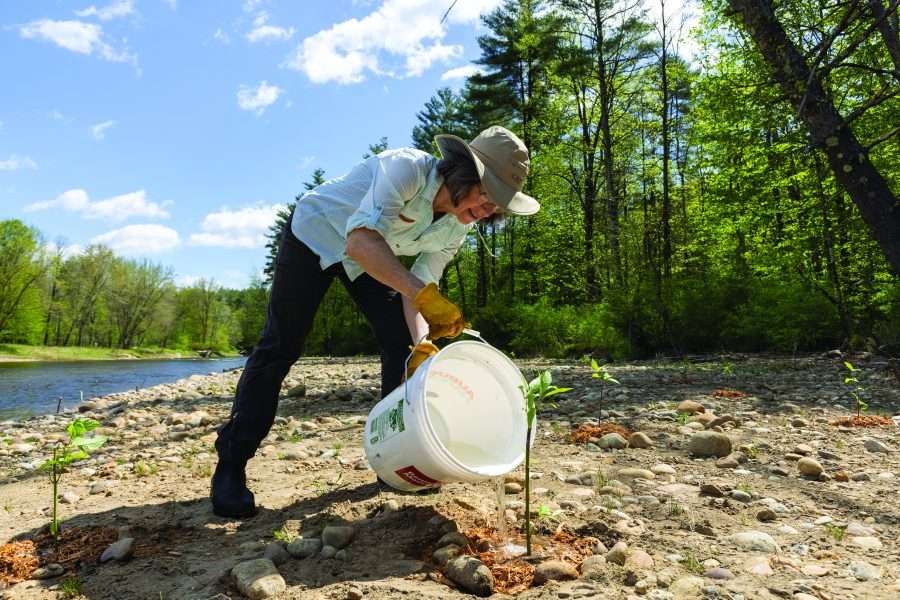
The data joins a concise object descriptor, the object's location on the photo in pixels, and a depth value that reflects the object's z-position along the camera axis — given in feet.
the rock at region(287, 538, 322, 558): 6.91
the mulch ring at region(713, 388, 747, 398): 18.30
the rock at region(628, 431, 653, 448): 11.78
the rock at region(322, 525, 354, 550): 7.14
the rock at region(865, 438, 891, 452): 11.25
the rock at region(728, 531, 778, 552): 6.68
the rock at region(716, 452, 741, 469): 10.25
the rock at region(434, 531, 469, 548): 6.81
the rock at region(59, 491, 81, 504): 9.77
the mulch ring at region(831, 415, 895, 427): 13.57
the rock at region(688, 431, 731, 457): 10.95
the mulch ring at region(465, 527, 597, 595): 6.04
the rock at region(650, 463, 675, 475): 9.81
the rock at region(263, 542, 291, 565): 6.77
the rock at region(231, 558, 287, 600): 5.81
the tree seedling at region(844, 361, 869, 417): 14.45
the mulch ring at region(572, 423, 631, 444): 12.51
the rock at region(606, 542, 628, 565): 6.21
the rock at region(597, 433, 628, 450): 11.85
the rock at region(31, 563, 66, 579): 6.68
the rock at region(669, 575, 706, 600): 5.53
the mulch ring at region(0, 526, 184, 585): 6.82
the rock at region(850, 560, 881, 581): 5.90
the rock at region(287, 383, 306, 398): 23.93
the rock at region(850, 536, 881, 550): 6.75
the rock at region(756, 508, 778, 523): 7.68
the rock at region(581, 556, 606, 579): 5.97
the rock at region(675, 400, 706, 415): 14.97
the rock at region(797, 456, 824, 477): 9.55
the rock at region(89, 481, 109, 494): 10.43
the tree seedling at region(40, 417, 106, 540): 7.51
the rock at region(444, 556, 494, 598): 5.82
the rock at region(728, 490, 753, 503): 8.43
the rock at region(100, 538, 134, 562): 6.97
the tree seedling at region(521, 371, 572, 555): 6.54
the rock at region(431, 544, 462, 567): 6.51
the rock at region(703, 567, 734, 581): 5.90
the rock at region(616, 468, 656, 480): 9.53
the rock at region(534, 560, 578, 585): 5.96
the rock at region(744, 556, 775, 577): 6.02
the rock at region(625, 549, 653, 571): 6.09
